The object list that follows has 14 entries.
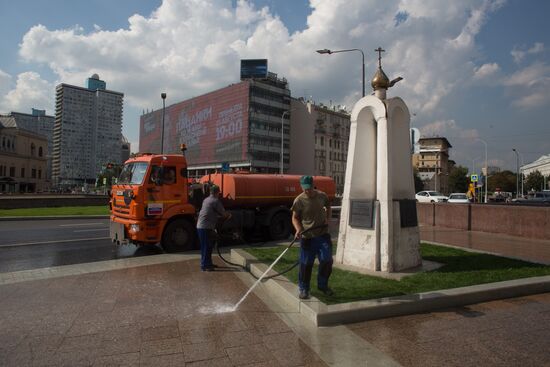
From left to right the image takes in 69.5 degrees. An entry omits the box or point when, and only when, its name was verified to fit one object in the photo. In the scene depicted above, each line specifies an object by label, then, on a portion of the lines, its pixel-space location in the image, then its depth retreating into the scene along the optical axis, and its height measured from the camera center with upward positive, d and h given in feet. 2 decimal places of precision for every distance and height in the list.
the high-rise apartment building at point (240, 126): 315.37 +55.29
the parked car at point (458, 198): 116.92 -1.16
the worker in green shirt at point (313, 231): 18.89 -1.88
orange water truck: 33.37 -1.22
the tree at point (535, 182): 325.01 +11.22
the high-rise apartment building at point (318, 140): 340.80 +46.10
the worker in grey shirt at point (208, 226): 27.14 -2.50
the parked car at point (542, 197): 122.00 -0.45
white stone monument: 24.58 +0.11
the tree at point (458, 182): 283.18 +8.85
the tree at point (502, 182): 348.79 +11.64
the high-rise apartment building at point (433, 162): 366.59 +38.06
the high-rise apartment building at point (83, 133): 524.11 +75.31
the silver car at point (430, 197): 127.75 -1.00
